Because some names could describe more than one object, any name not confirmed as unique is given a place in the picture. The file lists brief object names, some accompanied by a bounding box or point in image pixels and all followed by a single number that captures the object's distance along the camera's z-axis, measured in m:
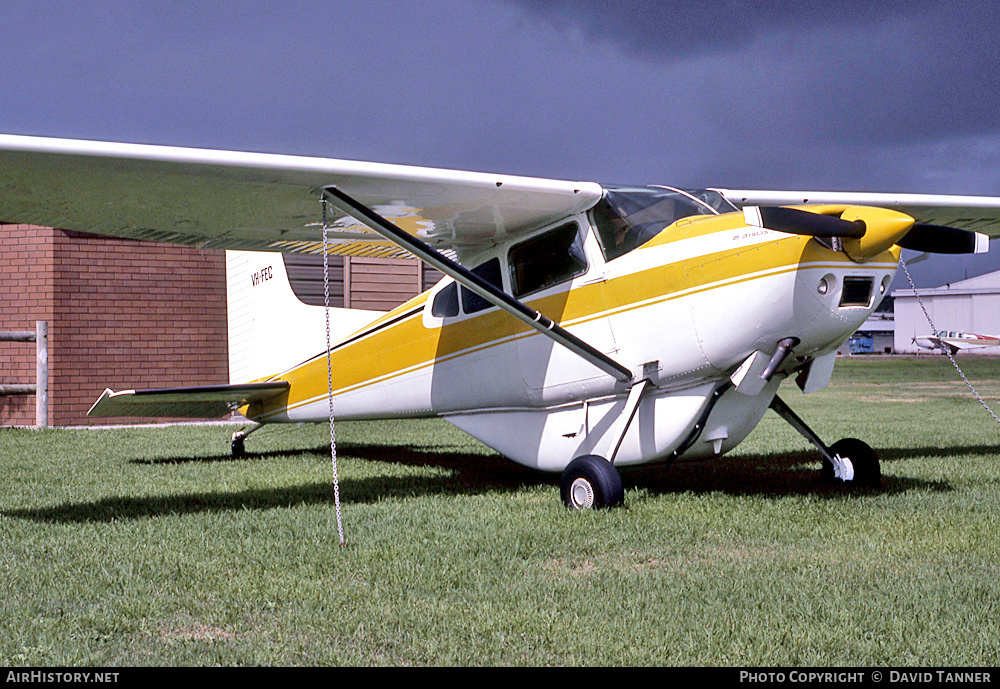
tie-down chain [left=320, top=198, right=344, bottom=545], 5.11
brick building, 14.94
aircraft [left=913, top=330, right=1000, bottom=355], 55.88
